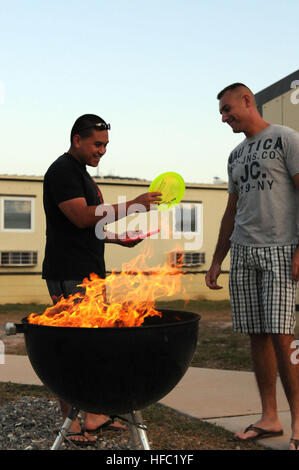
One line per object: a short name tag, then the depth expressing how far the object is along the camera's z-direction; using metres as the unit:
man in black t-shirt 2.75
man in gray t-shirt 2.82
